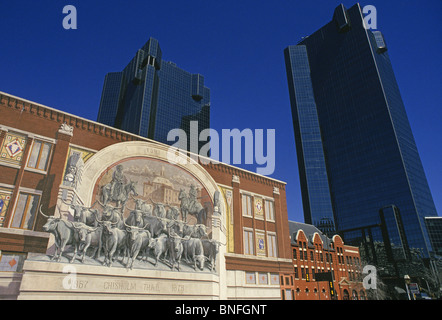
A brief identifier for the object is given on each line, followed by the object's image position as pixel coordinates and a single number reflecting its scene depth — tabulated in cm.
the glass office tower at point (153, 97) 13988
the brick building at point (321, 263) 5138
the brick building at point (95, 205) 2334
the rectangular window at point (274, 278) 3976
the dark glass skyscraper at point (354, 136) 10900
